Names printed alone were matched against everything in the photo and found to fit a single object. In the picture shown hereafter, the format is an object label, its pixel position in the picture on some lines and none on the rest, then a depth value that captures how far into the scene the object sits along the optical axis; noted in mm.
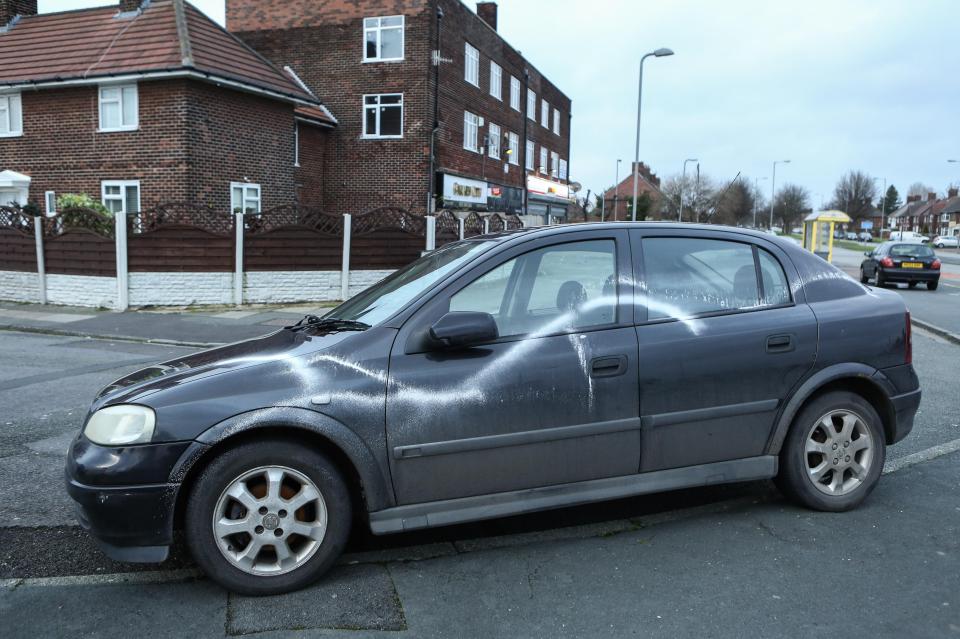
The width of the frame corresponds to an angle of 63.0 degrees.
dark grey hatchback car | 3350
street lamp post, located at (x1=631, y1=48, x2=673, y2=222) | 29120
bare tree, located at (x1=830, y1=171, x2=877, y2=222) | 101938
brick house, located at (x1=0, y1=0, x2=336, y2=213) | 19875
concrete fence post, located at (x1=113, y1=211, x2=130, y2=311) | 15117
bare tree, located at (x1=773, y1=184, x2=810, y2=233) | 91650
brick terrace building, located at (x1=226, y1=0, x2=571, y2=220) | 27797
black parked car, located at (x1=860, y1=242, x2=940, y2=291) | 24078
